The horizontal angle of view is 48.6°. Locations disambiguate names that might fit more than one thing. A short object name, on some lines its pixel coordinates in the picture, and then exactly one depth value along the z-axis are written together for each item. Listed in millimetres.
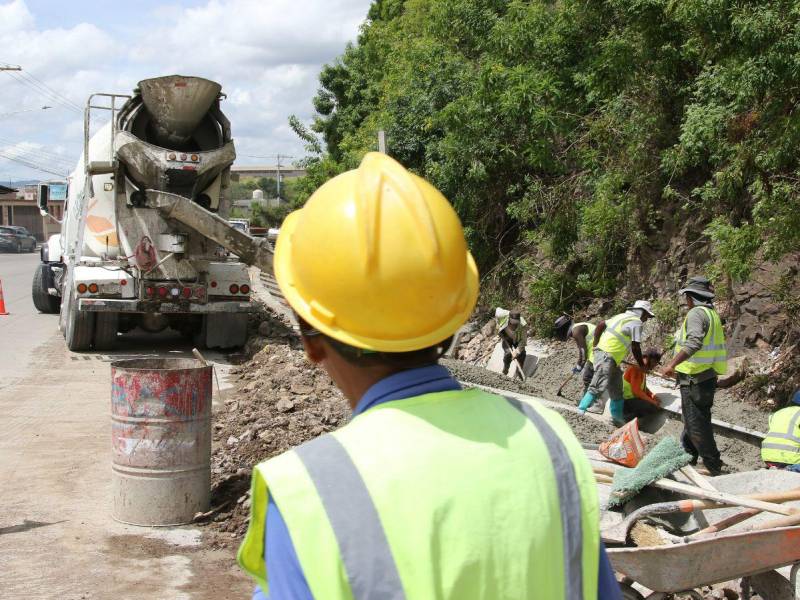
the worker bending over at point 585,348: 11344
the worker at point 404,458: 1317
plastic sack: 5184
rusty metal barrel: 5574
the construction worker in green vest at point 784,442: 5848
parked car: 46750
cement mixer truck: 11516
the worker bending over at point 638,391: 9492
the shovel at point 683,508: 3895
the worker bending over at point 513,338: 13453
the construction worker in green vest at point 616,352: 9445
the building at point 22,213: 69244
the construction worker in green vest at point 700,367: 7512
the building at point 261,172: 139000
